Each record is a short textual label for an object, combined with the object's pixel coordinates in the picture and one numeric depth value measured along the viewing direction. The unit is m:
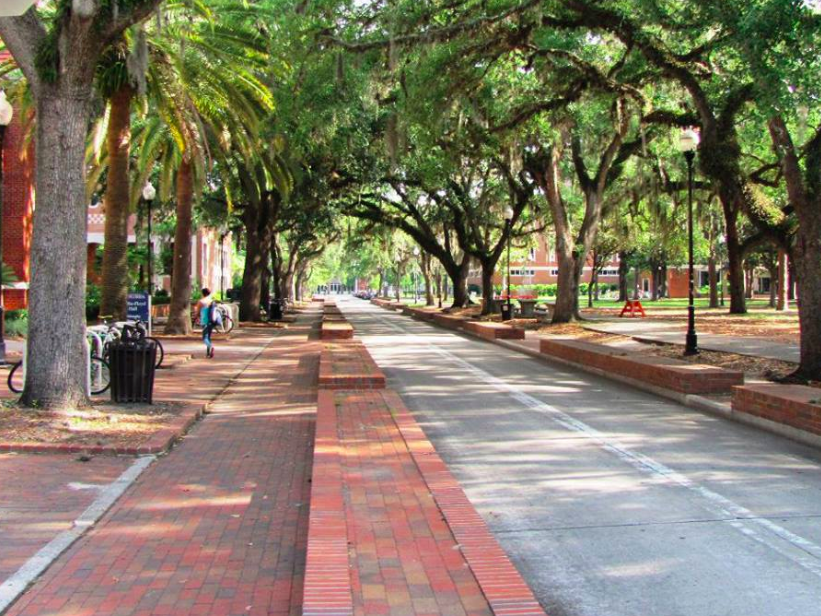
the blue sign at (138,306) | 18.84
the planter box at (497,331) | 24.94
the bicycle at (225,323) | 27.92
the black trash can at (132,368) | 10.89
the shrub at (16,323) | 23.41
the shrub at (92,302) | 29.67
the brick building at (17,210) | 28.42
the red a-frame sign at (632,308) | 39.19
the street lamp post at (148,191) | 24.28
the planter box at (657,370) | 12.23
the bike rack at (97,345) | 12.12
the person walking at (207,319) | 19.42
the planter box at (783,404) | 8.91
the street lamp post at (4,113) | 14.31
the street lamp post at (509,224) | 33.56
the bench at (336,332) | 21.69
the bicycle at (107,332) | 13.55
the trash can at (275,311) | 38.06
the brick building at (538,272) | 115.69
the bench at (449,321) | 32.68
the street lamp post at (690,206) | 17.30
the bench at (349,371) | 12.11
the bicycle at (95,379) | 12.17
